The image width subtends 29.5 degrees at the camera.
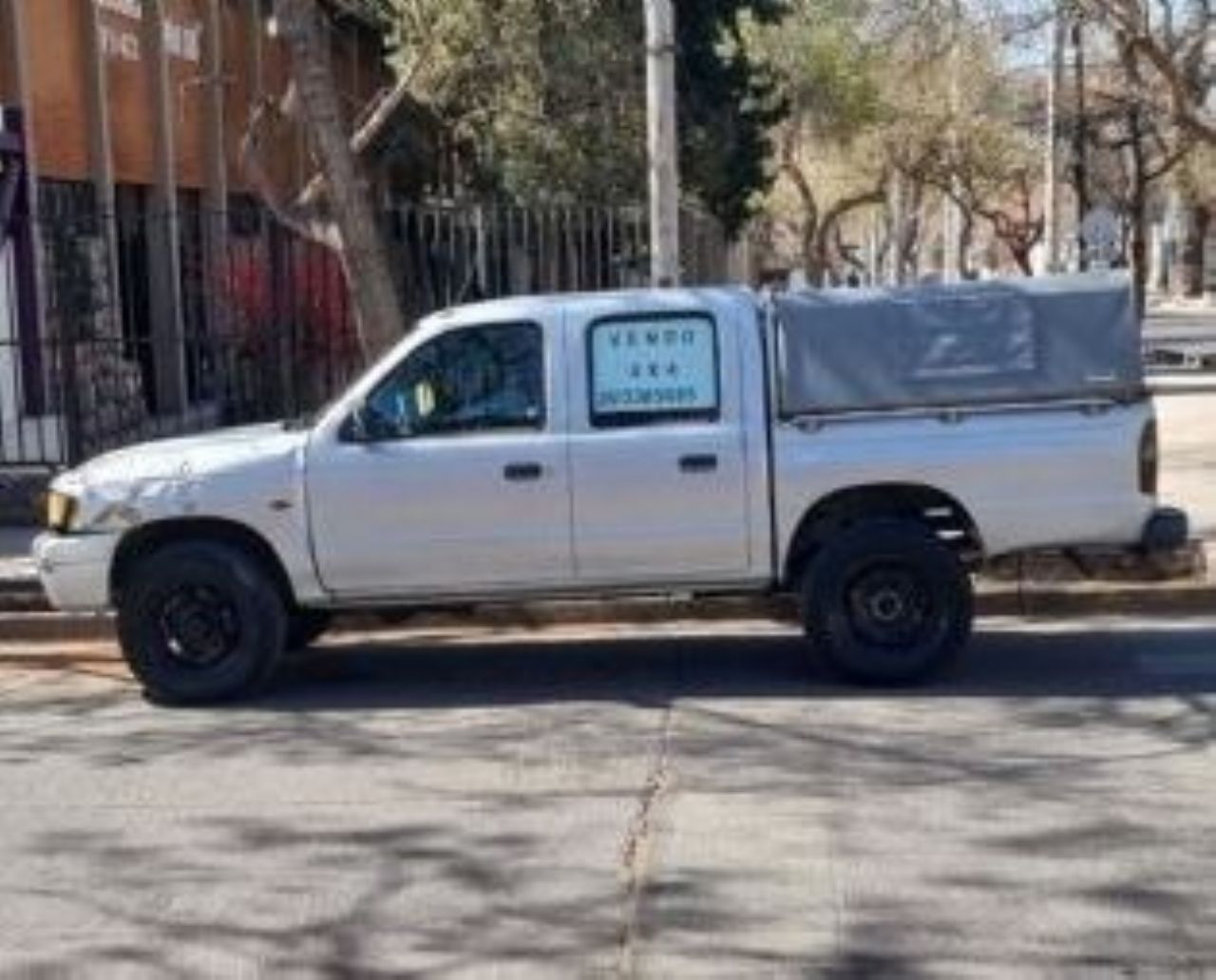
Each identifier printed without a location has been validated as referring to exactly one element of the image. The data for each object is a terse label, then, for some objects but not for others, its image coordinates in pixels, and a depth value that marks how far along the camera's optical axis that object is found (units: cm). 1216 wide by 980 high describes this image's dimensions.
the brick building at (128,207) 1952
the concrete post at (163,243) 2495
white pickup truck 991
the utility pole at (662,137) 1386
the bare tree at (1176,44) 2019
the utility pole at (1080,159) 3812
